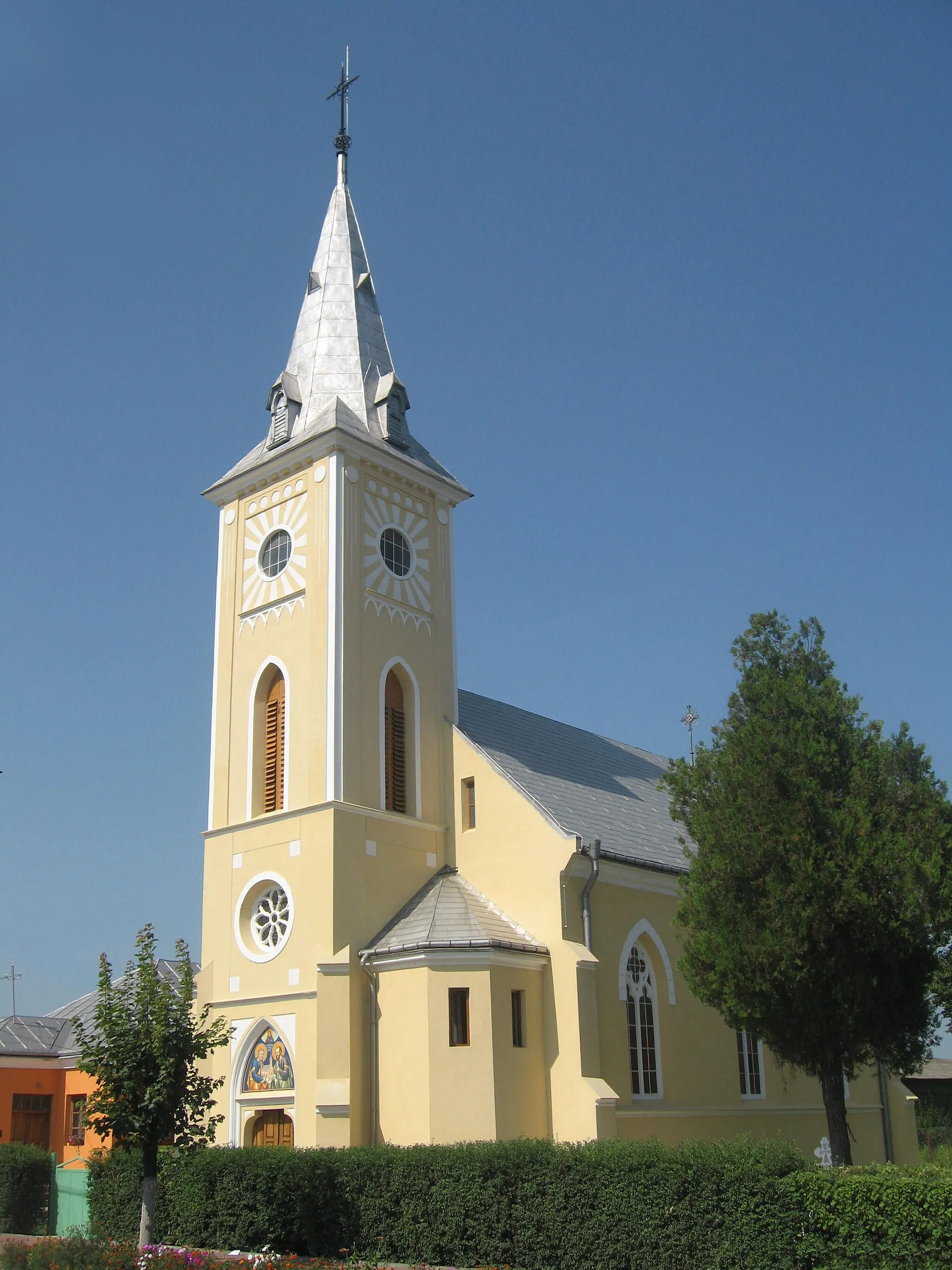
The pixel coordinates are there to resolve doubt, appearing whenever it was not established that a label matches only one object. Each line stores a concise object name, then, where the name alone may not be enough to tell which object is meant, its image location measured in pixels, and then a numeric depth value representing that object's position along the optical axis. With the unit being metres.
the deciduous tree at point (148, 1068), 17.50
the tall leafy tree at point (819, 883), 17.83
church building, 22.36
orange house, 33.78
